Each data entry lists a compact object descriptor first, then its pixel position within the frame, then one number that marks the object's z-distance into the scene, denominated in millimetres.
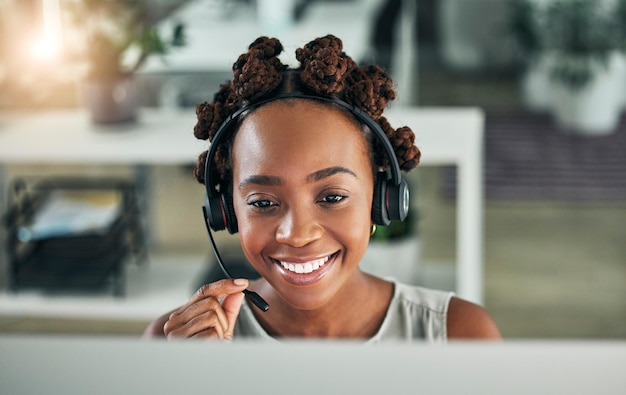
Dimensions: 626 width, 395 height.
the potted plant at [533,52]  3676
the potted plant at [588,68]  3432
